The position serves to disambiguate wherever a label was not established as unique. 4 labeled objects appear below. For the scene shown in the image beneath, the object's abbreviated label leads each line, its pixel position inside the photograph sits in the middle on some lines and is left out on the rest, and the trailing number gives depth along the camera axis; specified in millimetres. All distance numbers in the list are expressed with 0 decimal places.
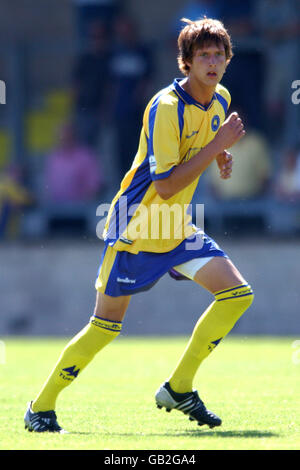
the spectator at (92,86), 12570
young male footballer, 5117
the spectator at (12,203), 12812
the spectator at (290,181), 11727
